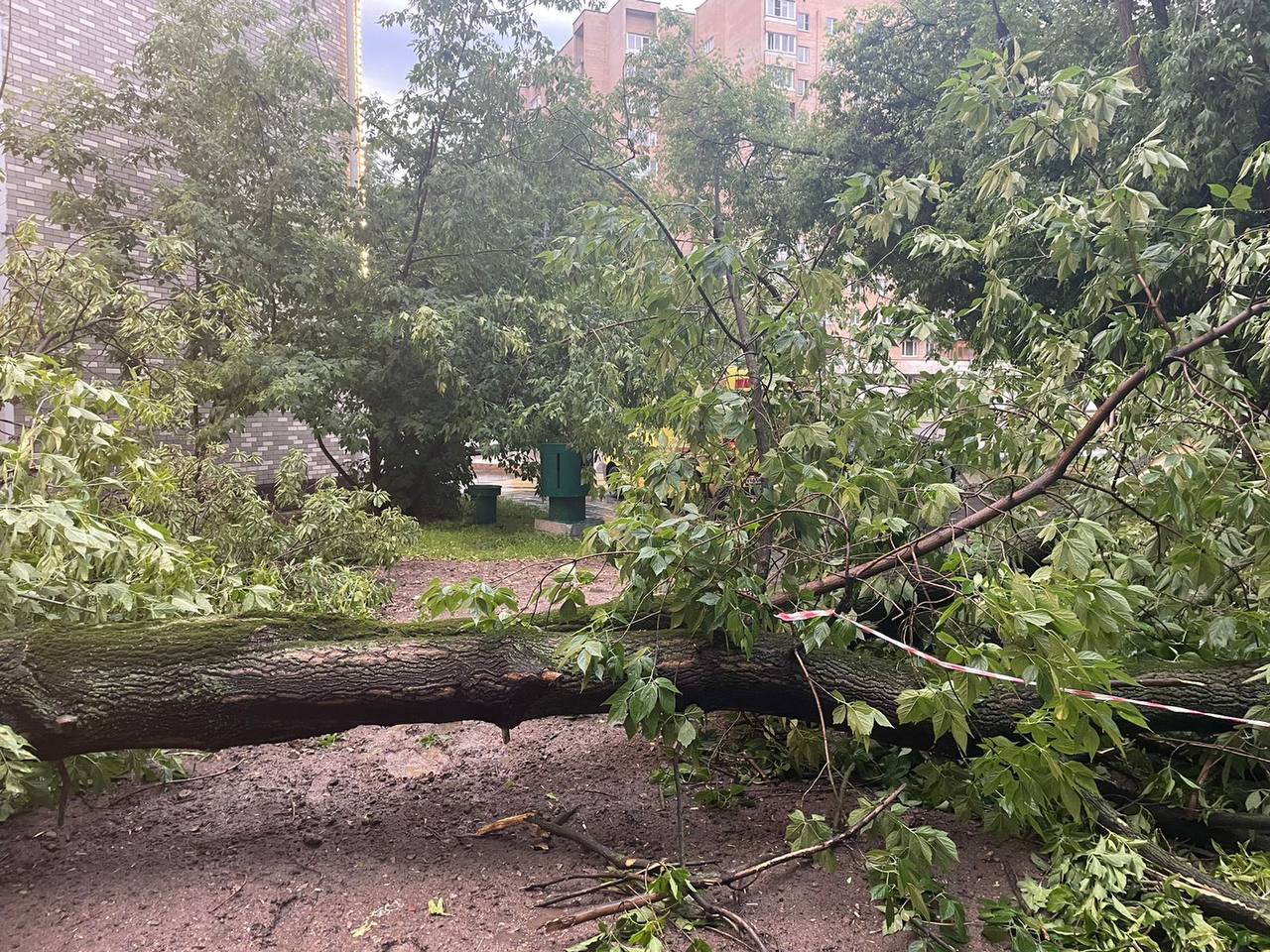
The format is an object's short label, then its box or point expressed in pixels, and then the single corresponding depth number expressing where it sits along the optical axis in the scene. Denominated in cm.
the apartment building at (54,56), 823
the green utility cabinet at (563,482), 1028
